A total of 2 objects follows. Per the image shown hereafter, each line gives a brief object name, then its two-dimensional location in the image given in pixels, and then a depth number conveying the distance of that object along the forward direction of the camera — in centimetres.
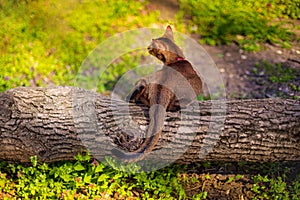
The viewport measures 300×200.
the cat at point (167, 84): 394
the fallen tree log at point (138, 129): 394
